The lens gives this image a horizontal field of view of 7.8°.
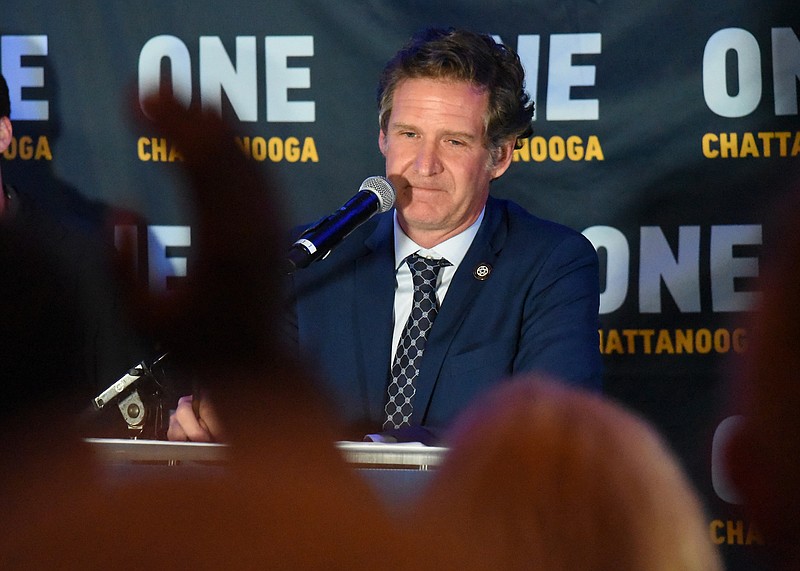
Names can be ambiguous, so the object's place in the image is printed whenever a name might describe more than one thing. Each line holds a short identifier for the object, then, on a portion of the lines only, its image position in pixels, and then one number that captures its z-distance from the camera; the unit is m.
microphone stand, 6.75
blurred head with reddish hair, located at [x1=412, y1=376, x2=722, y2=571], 1.78
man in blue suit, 7.21
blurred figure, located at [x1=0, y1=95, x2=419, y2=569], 1.69
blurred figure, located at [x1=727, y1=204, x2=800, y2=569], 1.59
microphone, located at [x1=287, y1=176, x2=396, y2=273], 6.83
